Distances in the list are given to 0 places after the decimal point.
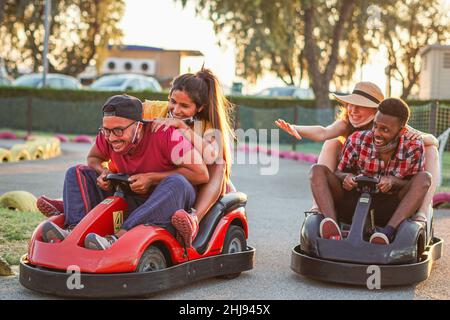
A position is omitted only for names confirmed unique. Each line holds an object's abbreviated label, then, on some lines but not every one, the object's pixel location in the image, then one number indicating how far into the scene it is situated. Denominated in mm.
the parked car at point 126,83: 30672
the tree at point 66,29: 34469
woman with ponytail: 5711
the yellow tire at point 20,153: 15305
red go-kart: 4965
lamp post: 30172
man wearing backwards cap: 5316
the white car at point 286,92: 37125
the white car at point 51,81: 31975
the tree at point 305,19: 22938
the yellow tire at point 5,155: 14991
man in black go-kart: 5844
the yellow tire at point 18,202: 8281
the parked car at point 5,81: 35412
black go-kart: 5562
